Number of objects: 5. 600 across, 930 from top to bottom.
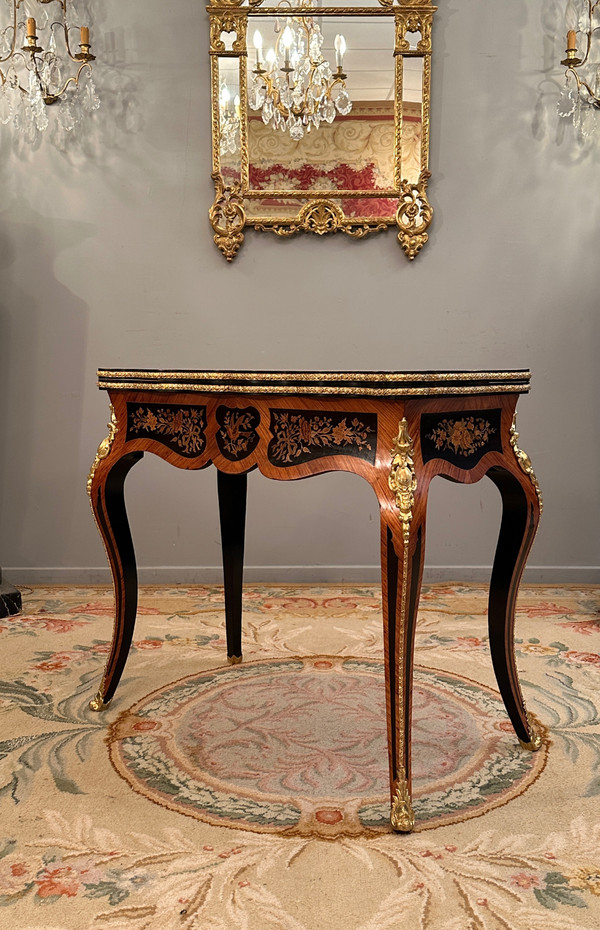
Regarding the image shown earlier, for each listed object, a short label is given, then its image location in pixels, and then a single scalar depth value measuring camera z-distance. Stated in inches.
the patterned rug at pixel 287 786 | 59.4
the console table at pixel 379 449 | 68.9
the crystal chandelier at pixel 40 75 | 142.5
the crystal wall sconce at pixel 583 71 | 142.9
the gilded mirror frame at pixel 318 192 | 139.9
